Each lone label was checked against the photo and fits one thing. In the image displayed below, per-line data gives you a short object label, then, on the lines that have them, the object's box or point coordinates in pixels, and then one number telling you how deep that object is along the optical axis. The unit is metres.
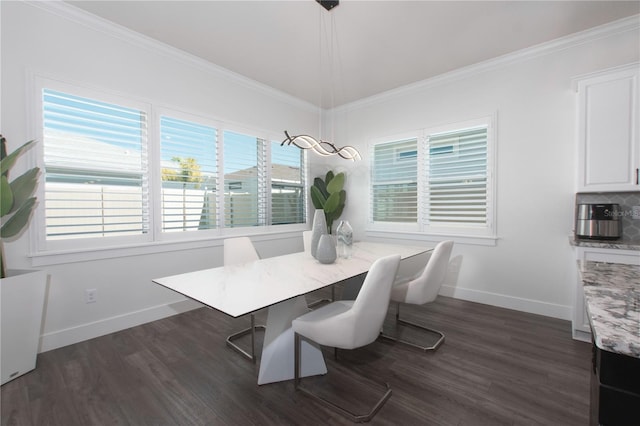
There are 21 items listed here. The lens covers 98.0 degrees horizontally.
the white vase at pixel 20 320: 1.95
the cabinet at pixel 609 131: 2.47
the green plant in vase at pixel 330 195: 4.64
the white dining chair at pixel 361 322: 1.65
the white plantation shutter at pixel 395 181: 4.21
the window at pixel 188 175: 3.21
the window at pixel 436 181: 3.59
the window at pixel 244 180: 3.83
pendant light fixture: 2.43
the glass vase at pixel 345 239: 2.71
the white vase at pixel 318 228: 2.54
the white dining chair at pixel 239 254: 2.74
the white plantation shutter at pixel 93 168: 2.48
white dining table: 1.55
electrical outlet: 2.62
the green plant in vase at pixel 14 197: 1.97
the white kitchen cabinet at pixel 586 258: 2.34
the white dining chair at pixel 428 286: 2.43
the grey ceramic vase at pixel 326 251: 2.34
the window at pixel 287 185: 4.48
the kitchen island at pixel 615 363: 0.73
